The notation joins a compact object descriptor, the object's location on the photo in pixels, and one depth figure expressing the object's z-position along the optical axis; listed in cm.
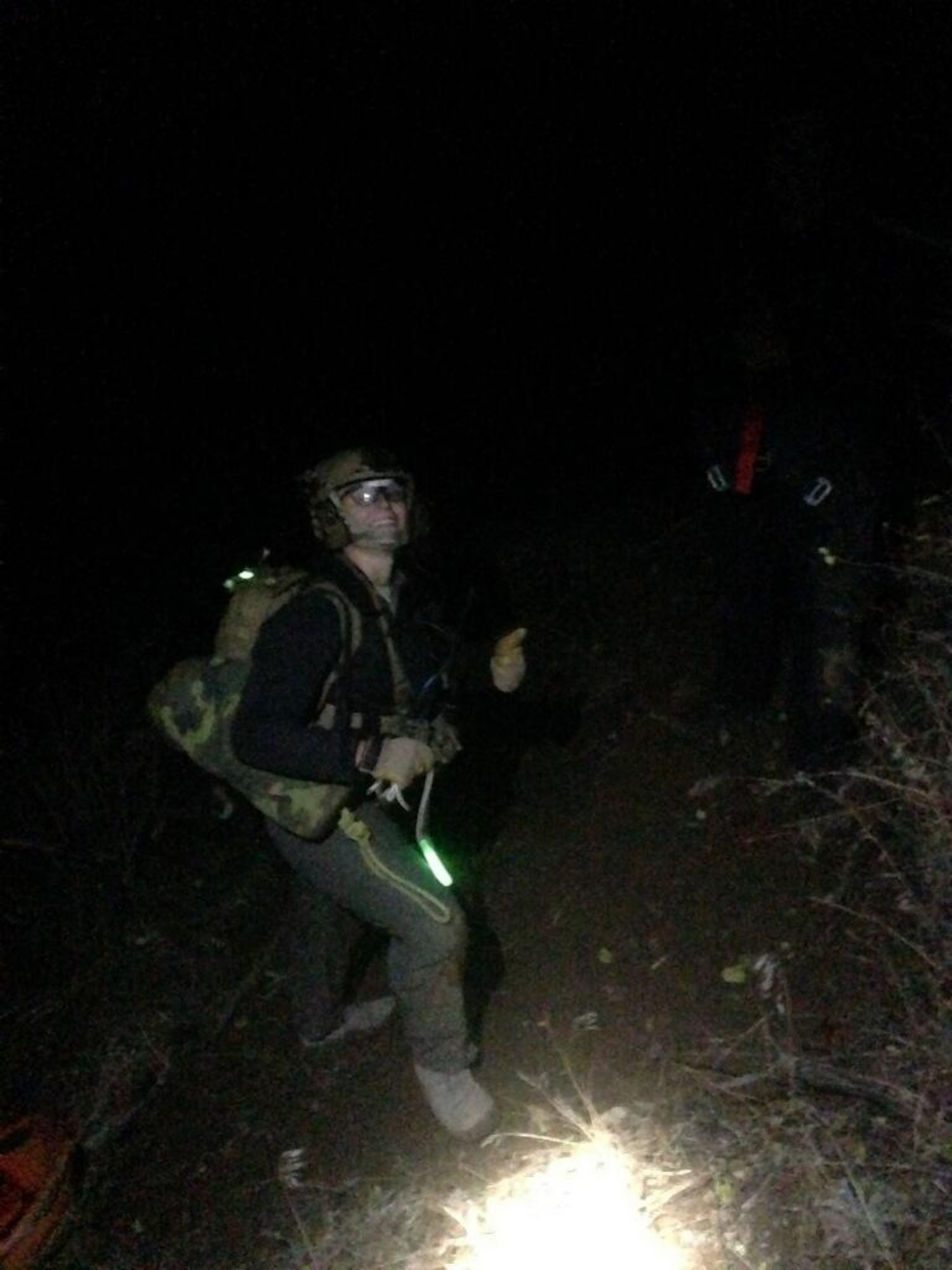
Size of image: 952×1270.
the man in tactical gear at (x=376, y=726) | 338
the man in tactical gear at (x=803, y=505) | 438
